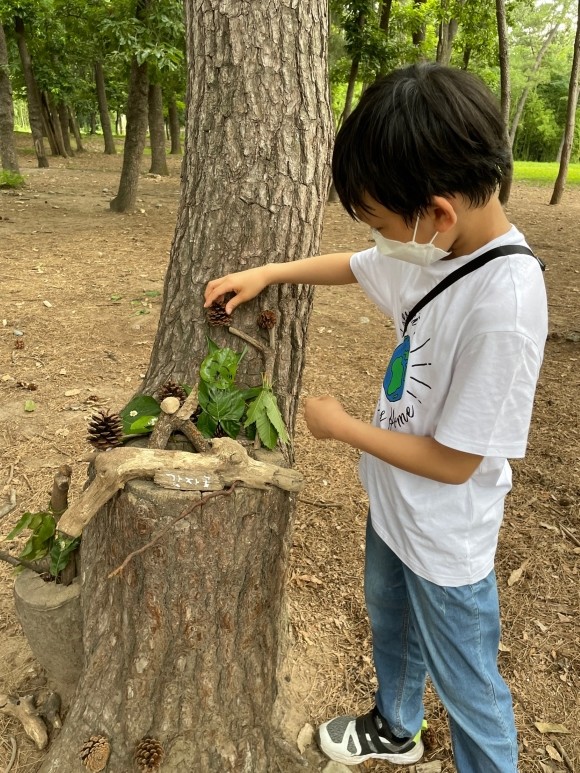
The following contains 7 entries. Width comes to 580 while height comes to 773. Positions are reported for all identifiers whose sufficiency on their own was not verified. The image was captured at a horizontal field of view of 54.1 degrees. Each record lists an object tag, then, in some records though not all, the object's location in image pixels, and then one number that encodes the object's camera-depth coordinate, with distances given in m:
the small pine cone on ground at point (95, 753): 1.68
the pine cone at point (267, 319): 1.82
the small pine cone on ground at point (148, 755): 1.68
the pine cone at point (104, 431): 1.55
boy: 1.10
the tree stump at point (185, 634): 1.57
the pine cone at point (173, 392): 1.67
